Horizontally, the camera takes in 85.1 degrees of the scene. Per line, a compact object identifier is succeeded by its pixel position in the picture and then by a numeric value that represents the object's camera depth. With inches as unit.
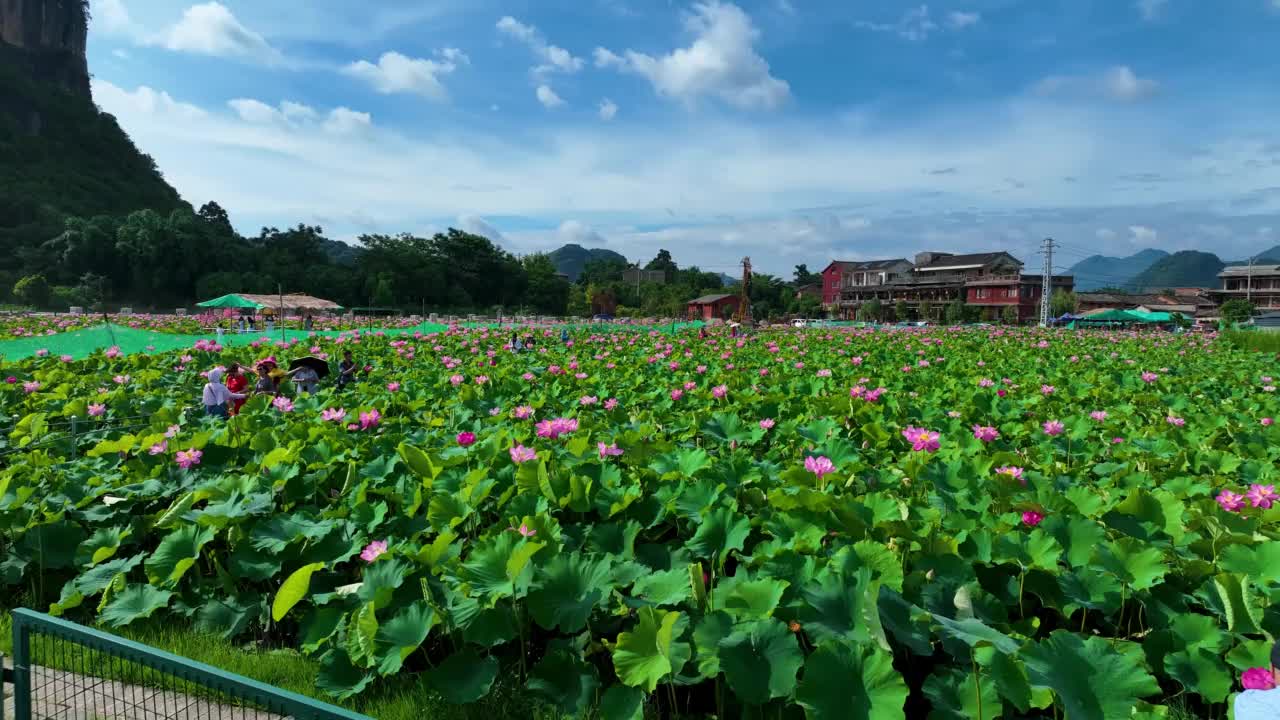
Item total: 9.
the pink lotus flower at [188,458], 165.0
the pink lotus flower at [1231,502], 123.3
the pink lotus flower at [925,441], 168.7
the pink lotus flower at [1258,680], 64.0
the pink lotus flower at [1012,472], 131.0
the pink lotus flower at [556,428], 182.7
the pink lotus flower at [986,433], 184.5
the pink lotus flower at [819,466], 137.2
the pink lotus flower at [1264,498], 126.1
